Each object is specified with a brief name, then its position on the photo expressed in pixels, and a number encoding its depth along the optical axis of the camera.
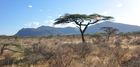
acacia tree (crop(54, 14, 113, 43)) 13.49
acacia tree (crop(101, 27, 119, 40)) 21.44
